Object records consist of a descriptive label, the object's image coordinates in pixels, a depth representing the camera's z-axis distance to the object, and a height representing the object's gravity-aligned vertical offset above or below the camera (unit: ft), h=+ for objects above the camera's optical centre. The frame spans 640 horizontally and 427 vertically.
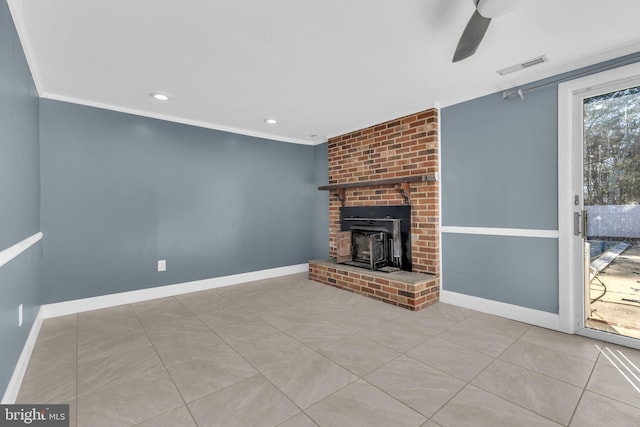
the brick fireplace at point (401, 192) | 10.50 +0.77
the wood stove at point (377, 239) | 11.78 -1.22
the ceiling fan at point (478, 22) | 4.81 +3.36
